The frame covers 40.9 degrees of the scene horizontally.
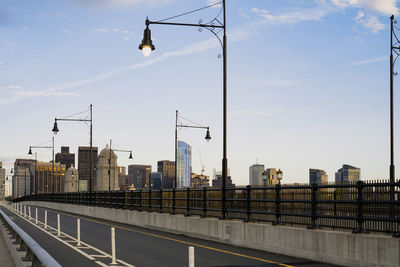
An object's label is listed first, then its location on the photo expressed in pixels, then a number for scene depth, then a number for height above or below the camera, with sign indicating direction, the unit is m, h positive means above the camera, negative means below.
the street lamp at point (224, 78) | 21.09 +3.81
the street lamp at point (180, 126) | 46.61 +3.96
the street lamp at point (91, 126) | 47.67 +4.17
